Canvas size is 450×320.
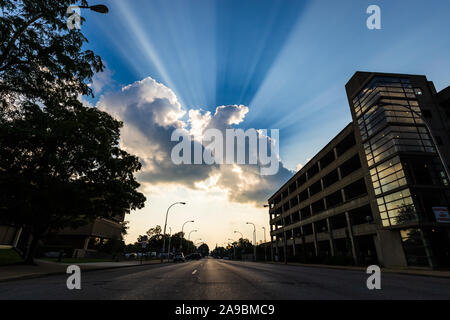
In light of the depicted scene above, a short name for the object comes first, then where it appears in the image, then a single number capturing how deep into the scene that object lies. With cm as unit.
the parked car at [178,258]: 4391
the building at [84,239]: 4228
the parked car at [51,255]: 3466
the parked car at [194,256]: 6841
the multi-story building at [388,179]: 2101
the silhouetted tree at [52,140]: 1032
